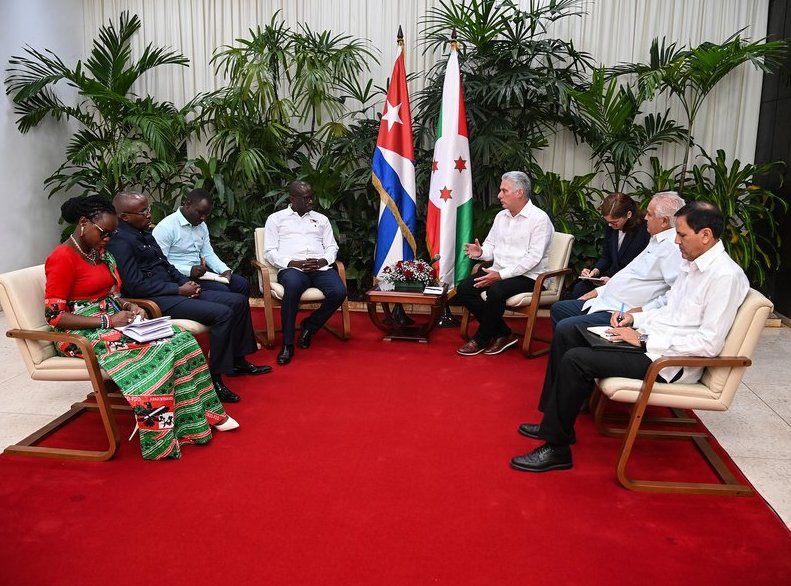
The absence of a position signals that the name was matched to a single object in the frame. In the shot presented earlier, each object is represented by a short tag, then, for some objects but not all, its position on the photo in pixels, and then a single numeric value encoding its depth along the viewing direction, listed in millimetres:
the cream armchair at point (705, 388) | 2820
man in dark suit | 3834
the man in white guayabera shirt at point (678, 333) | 2846
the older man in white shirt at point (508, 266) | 4859
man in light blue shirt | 4555
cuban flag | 5762
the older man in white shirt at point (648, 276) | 3771
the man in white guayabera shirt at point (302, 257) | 4852
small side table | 4910
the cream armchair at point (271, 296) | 4961
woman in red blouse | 3080
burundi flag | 5676
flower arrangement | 4984
